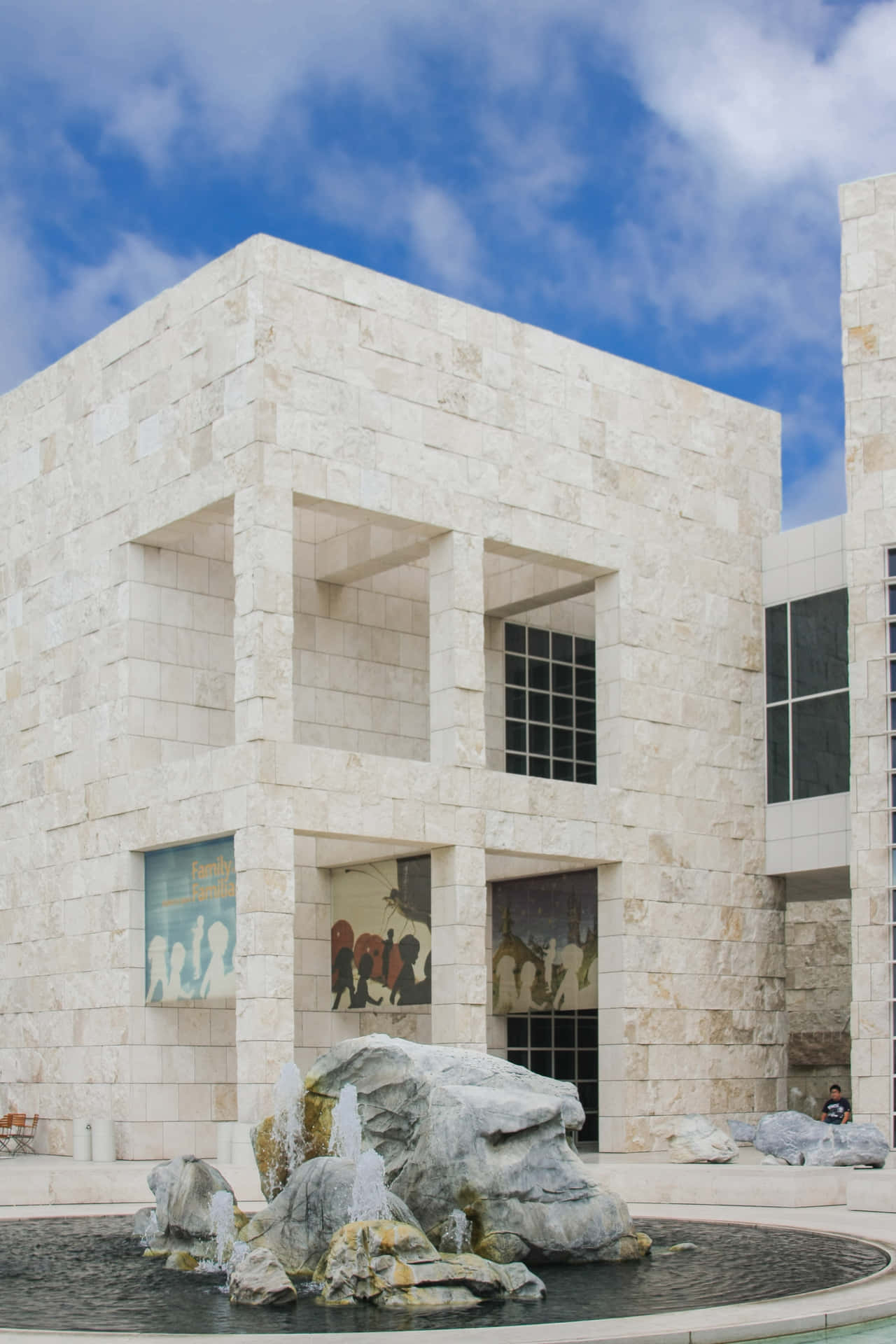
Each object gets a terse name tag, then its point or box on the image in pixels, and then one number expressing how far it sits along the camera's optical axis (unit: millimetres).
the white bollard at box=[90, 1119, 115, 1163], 24391
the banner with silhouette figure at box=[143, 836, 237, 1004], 23531
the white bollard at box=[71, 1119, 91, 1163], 24469
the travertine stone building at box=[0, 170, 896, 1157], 24156
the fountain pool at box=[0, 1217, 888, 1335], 11023
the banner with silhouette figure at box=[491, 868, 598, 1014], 29469
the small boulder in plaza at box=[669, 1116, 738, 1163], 23500
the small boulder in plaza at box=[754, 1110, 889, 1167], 21719
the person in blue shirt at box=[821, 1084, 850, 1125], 25391
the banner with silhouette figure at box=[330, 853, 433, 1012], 28172
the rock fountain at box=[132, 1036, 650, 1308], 12086
